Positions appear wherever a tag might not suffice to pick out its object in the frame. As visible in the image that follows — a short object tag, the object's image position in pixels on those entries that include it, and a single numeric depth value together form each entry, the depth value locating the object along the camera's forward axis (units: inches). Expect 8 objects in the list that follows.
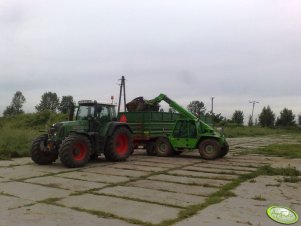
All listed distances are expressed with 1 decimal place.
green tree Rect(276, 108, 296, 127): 2644.4
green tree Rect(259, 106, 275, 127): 2701.3
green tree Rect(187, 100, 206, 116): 2607.7
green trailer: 449.0
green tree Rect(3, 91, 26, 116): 2290.1
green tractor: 363.1
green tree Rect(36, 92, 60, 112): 2497.5
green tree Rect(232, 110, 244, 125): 2649.9
